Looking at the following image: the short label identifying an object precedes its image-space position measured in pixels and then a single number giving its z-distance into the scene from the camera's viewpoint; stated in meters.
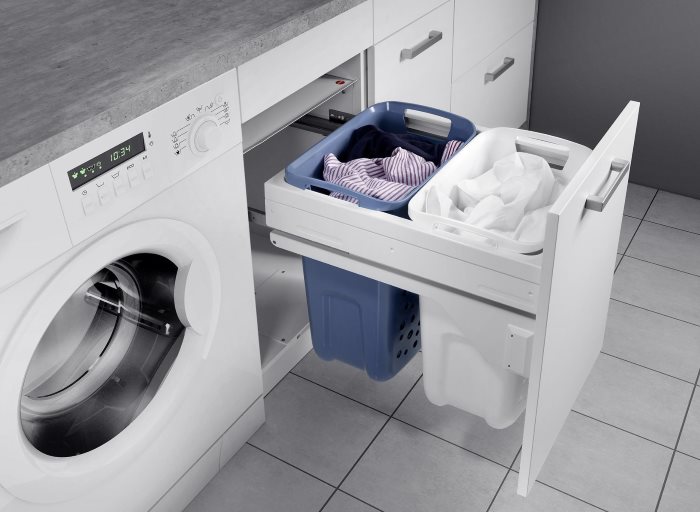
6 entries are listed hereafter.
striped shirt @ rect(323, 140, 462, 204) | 1.64
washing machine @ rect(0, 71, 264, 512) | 1.20
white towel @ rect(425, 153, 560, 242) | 1.55
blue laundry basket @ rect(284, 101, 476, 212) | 1.57
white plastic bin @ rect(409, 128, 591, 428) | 1.48
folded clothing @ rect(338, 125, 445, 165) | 1.80
